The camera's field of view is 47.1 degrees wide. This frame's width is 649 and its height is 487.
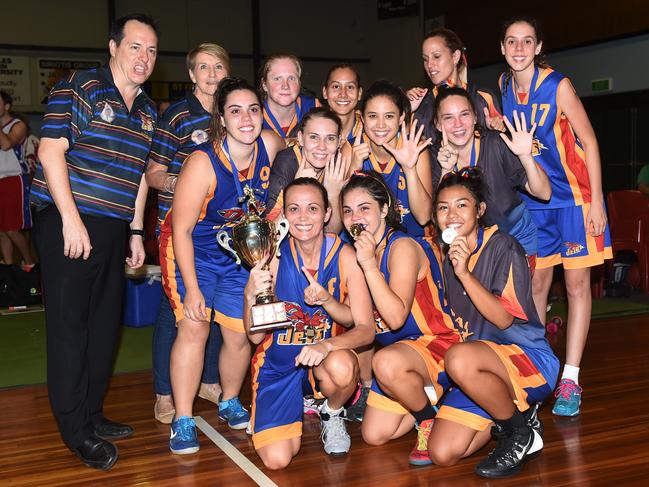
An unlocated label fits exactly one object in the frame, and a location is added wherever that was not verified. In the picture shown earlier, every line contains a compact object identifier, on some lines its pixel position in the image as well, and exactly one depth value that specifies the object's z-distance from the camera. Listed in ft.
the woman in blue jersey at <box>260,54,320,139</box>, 11.55
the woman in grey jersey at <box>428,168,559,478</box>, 9.04
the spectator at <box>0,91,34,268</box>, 24.50
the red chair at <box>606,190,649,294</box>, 22.36
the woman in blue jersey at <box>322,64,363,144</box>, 11.83
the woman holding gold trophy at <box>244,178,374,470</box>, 9.70
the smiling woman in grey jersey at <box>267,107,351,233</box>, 10.66
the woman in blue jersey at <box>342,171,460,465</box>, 9.53
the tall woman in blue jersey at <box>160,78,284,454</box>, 10.10
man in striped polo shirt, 9.23
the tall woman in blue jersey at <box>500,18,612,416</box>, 11.36
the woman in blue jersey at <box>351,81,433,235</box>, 10.85
